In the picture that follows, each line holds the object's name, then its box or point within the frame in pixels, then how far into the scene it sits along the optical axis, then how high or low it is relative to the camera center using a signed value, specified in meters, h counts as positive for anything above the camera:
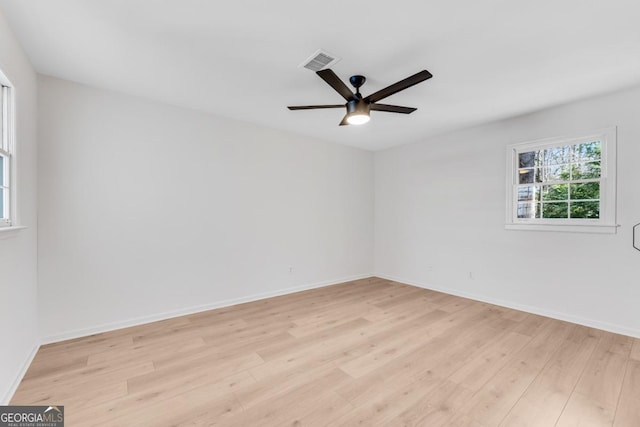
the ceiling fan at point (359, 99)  2.21 +1.03
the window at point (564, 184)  3.13 +0.34
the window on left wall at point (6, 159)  2.03 +0.39
